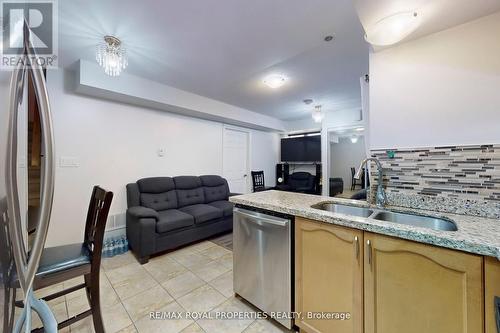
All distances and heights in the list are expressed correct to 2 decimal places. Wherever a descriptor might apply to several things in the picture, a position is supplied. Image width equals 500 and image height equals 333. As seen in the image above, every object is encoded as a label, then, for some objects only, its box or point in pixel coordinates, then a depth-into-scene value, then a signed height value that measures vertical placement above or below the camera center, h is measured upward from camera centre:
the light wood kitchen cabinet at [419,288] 0.87 -0.60
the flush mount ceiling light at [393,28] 1.24 +0.92
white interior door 4.73 +0.21
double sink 1.25 -0.35
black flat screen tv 5.32 +0.53
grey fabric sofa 2.54 -0.69
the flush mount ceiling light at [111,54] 1.93 +1.12
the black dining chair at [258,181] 5.25 -0.36
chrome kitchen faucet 1.53 -0.18
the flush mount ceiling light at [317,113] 3.91 +1.07
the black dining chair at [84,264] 1.24 -0.63
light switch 2.59 +0.08
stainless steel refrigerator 0.52 -0.09
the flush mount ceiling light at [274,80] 2.82 +1.27
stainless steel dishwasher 1.47 -0.75
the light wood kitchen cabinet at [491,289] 0.81 -0.51
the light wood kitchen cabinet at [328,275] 1.17 -0.70
